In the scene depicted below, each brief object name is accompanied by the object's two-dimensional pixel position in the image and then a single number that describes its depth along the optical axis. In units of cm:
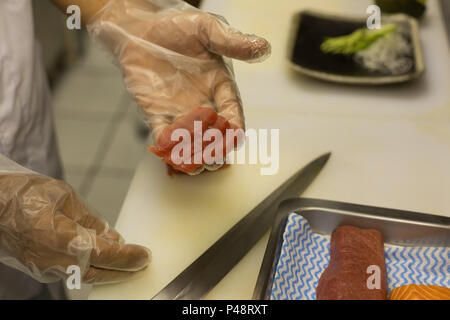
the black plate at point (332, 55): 109
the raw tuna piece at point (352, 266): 69
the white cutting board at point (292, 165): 80
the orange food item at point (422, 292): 66
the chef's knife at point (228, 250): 70
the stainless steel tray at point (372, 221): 76
